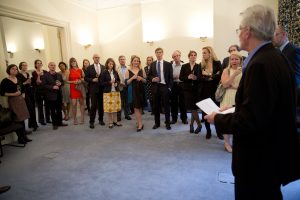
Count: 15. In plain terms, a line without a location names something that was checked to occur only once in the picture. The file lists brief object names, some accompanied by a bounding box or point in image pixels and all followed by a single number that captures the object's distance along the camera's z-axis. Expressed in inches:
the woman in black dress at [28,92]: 197.2
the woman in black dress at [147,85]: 243.6
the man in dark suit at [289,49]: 96.0
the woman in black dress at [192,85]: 170.6
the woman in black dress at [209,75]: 160.6
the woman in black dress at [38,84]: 209.8
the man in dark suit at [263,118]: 42.5
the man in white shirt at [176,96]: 204.4
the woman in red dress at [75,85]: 220.0
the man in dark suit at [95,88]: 206.1
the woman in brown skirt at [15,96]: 169.6
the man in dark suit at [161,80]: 183.5
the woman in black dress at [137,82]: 186.9
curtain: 136.5
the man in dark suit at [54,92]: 207.2
